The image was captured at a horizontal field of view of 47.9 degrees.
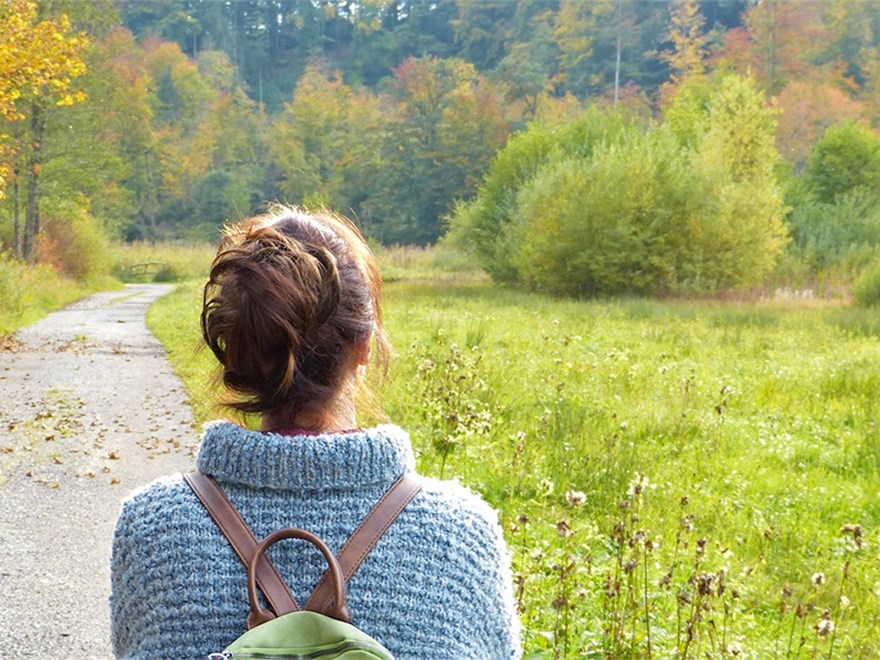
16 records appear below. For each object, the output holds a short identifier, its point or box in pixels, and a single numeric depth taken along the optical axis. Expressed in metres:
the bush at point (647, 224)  32.66
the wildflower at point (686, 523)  3.44
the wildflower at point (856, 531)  3.06
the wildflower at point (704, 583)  2.63
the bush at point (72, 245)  32.94
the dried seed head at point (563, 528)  3.02
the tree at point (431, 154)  73.38
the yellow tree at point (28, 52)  13.87
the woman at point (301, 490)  1.63
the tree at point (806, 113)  63.06
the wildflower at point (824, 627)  2.59
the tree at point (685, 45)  73.46
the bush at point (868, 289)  27.47
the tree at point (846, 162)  46.50
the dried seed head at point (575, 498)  3.11
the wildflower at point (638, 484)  3.35
